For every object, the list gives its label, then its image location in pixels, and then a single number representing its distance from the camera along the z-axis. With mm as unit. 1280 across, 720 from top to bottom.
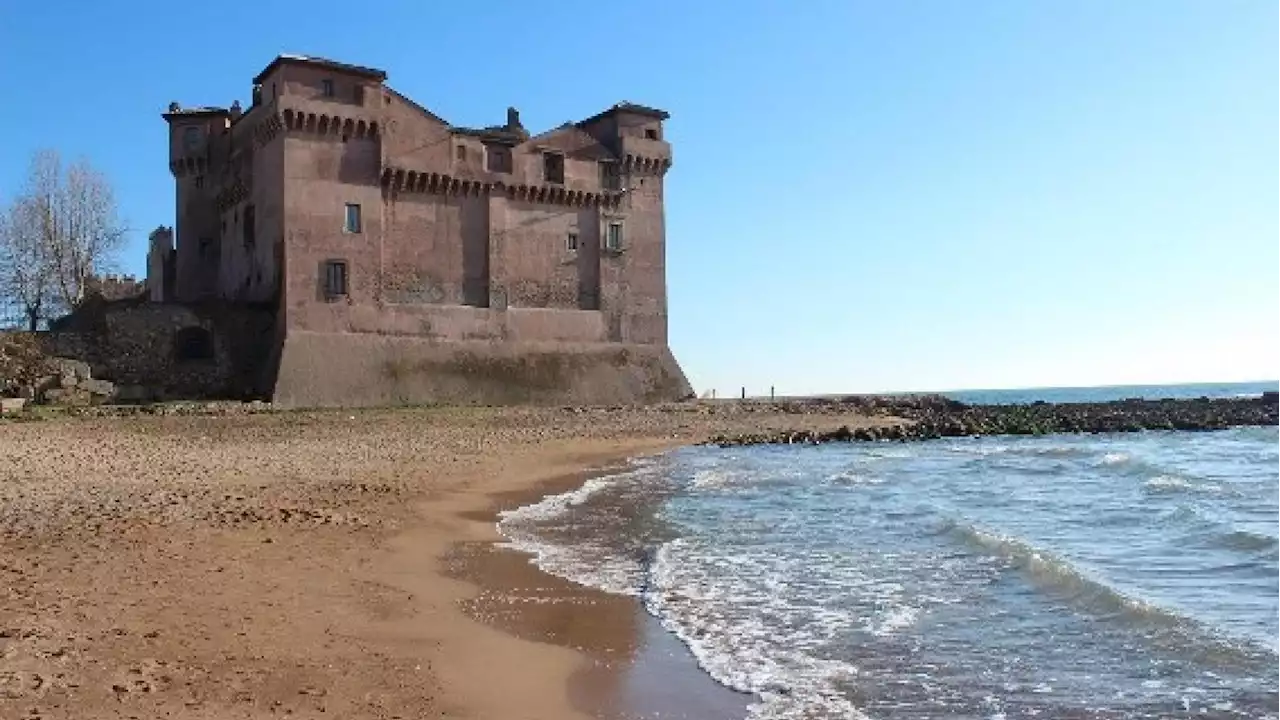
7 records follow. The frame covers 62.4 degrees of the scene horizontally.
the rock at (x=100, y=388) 33750
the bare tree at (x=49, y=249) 47406
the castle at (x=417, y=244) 39594
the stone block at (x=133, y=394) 34875
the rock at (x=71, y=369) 33656
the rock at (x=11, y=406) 28542
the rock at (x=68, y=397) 32188
